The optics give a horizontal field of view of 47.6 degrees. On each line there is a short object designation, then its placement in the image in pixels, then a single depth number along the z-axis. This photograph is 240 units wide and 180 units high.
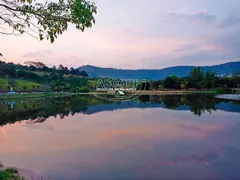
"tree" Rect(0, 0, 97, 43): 4.87
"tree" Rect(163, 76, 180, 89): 82.31
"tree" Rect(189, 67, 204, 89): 81.71
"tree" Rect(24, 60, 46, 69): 114.27
